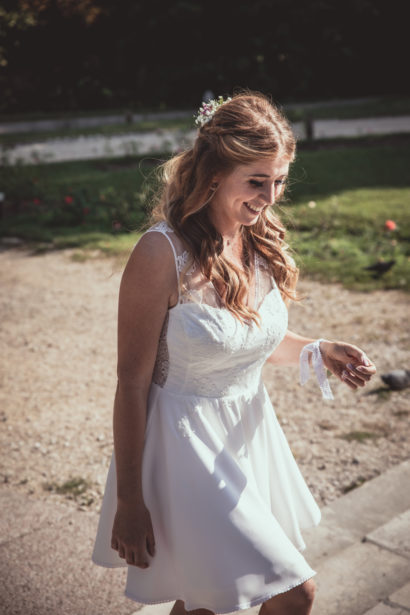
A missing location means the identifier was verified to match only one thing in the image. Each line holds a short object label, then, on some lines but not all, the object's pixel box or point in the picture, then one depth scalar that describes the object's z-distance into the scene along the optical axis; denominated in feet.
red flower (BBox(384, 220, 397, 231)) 25.52
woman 6.36
